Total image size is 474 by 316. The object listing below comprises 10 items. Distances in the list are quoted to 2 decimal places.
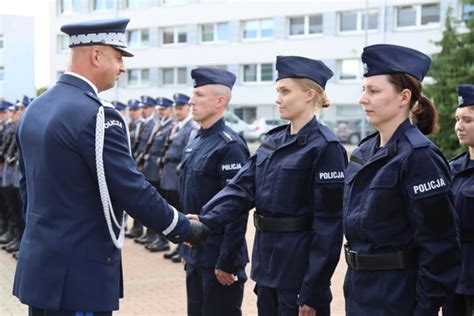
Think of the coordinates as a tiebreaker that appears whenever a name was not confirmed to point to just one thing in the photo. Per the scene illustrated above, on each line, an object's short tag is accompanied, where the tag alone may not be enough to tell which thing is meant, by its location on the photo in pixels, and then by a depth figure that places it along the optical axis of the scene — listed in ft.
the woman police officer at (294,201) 11.87
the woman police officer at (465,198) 12.81
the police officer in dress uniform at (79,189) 10.05
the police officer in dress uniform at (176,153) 31.68
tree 40.52
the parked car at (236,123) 116.37
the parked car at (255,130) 115.34
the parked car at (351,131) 112.78
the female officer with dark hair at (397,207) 9.61
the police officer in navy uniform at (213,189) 14.43
